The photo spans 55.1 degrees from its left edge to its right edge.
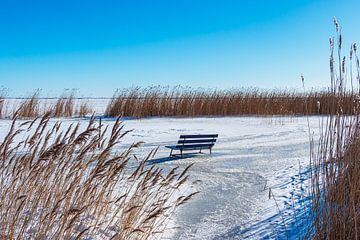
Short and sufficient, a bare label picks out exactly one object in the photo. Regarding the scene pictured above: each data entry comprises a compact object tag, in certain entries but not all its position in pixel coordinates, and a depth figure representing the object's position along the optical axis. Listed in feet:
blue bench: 26.40
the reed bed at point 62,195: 8.55
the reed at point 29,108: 51.90
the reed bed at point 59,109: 52.11
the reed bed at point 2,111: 53.05
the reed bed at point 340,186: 8.93
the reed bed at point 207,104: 58.03
